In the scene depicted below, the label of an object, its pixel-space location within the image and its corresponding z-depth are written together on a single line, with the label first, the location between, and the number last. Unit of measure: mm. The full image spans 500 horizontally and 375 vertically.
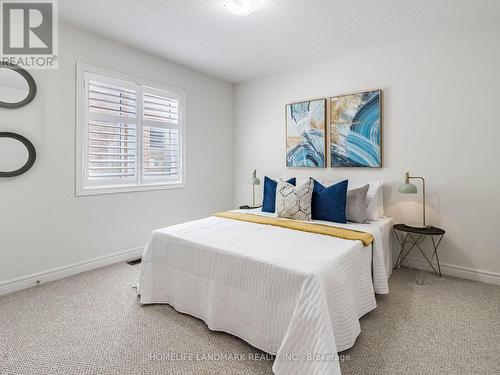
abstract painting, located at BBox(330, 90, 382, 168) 3148
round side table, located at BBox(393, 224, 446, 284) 2680
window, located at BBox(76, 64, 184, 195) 2857
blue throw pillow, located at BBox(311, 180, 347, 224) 2718
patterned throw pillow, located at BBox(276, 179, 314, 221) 2779
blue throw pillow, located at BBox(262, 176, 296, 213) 3197
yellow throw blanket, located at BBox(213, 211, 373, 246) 2145
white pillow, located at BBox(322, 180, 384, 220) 2889
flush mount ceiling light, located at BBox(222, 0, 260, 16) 2271
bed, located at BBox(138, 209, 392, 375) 1392
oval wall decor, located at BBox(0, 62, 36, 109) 2301
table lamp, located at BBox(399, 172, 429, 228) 2664
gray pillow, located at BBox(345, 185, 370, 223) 2748
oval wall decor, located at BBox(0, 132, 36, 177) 2315
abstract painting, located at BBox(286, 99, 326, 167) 3555
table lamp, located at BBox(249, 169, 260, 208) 3949
